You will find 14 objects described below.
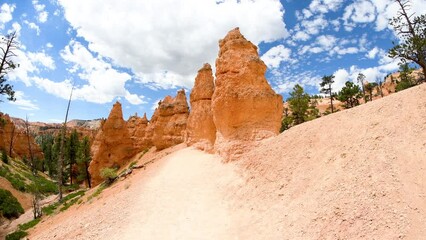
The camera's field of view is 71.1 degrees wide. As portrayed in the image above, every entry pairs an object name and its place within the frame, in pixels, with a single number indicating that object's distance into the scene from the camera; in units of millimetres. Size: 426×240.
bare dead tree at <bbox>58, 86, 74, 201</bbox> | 28122
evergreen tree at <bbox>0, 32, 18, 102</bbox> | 18656
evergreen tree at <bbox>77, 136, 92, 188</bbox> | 43312
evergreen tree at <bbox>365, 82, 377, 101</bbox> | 66362
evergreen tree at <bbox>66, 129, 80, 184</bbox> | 51125
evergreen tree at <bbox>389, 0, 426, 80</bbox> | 22016
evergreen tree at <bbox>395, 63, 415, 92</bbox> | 45888
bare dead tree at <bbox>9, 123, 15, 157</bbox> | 51669
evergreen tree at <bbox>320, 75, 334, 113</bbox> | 53425
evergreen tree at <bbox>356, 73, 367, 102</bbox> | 66900
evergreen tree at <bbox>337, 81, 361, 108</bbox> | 49312
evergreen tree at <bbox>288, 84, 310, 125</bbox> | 43438
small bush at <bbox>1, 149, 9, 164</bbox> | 42212
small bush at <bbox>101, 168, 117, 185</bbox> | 21922
